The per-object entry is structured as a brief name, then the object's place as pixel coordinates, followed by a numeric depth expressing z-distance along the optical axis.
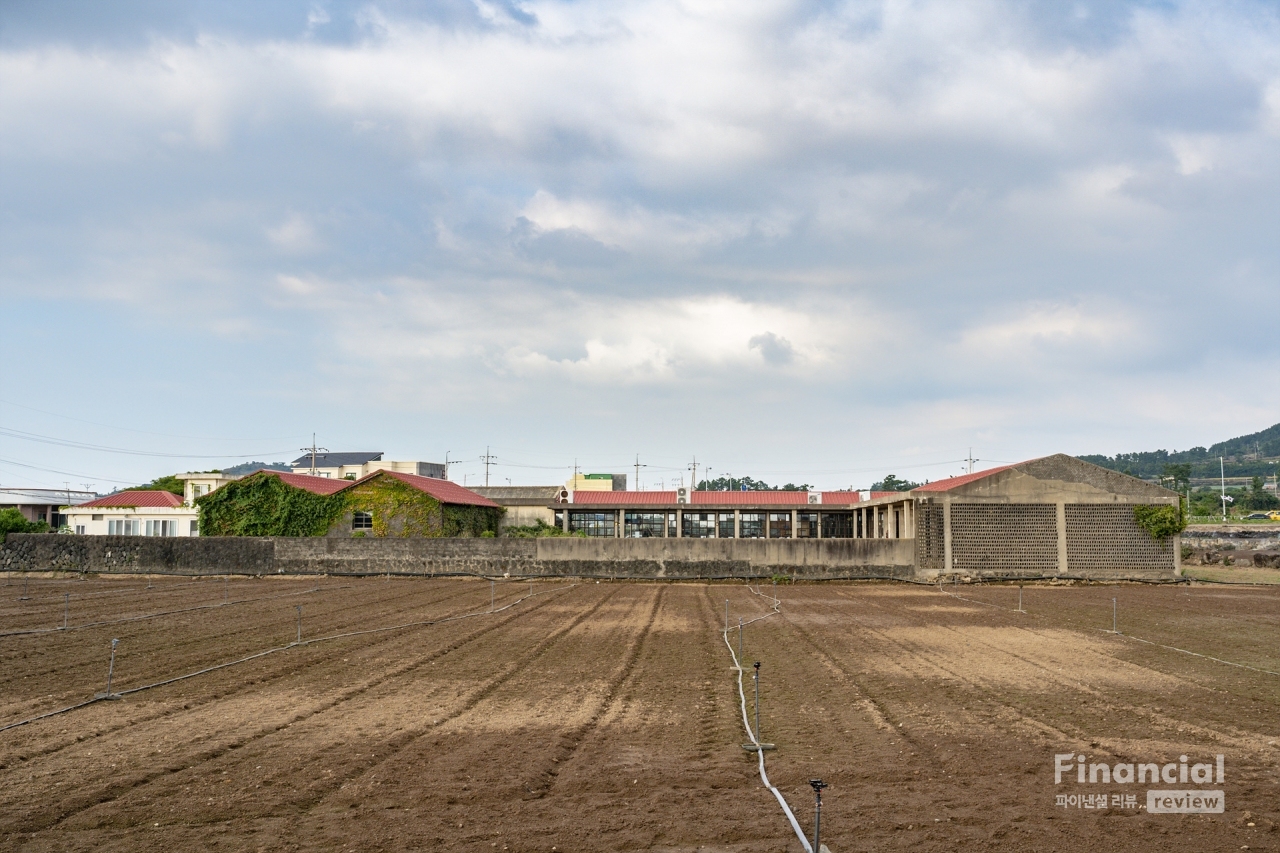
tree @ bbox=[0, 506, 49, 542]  48.69
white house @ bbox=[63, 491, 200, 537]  58.38
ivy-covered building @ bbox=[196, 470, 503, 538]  48.50
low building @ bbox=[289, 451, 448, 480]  95.94
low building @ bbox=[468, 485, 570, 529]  63.19
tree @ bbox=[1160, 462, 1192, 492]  143.88
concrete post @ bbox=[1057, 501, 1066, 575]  40.56
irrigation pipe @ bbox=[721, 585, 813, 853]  6.93
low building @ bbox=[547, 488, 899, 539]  58.84
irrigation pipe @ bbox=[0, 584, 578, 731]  11.52
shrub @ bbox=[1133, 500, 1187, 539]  40.19
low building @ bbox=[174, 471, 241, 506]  68.69
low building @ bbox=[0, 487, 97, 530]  71.99
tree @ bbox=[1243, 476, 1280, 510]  154.25
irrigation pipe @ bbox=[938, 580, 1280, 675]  15.78
